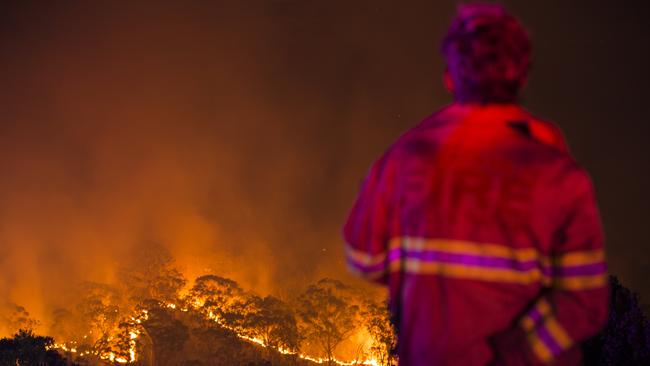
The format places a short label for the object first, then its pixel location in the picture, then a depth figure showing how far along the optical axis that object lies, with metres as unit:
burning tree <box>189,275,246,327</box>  39.83
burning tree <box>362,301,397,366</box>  31.92
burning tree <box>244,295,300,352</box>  34.41
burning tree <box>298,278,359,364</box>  39.50
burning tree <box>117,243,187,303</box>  53.34
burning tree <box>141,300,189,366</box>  33.38
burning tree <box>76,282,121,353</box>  45.06
